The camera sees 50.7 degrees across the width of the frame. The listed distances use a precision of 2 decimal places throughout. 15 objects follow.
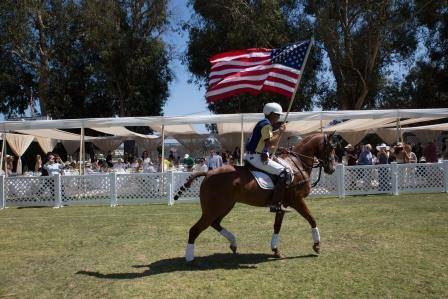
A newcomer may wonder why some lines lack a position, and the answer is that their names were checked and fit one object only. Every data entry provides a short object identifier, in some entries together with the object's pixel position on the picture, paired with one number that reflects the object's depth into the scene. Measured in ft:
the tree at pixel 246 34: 97.04
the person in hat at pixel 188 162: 64.69
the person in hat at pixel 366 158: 55.01
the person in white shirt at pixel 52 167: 54.95
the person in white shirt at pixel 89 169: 66.85
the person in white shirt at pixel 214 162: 57.47
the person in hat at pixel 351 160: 58.90
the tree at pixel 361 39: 97.45
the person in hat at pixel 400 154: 55.11
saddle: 23.72
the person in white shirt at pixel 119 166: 65.74
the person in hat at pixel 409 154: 55.26
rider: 23.79
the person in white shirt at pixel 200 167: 57.52
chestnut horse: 22.99
